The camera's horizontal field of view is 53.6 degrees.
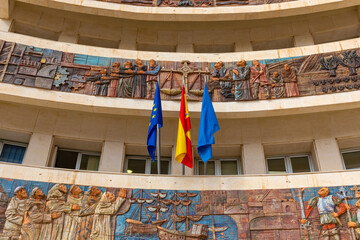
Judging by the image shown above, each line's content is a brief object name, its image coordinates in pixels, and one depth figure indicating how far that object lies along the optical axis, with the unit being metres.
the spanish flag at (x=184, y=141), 10.85
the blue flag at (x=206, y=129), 10.99
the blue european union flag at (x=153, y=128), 11.12
